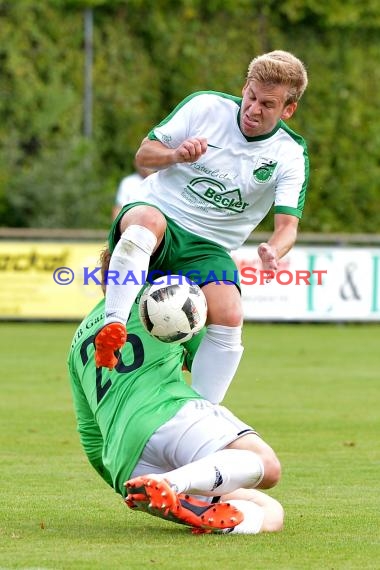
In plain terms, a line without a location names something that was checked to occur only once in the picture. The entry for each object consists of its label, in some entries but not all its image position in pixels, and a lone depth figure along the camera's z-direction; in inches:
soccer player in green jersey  429.7
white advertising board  1535.4
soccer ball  474.6
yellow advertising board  1501.0
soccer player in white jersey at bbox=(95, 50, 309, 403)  521.7
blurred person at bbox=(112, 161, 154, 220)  1147.3
